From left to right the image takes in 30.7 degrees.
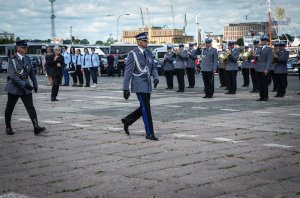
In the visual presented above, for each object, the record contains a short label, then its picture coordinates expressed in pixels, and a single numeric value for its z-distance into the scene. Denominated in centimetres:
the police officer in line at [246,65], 2262
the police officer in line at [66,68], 2862
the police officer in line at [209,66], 1855
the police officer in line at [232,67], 2034
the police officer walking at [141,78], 966
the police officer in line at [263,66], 1681
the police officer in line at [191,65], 2481
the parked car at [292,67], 3900
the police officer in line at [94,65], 2706
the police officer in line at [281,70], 1878
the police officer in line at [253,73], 2041
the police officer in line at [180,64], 2248
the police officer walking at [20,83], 1044
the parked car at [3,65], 5827
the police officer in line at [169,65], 2480
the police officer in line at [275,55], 1911
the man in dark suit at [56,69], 1841
